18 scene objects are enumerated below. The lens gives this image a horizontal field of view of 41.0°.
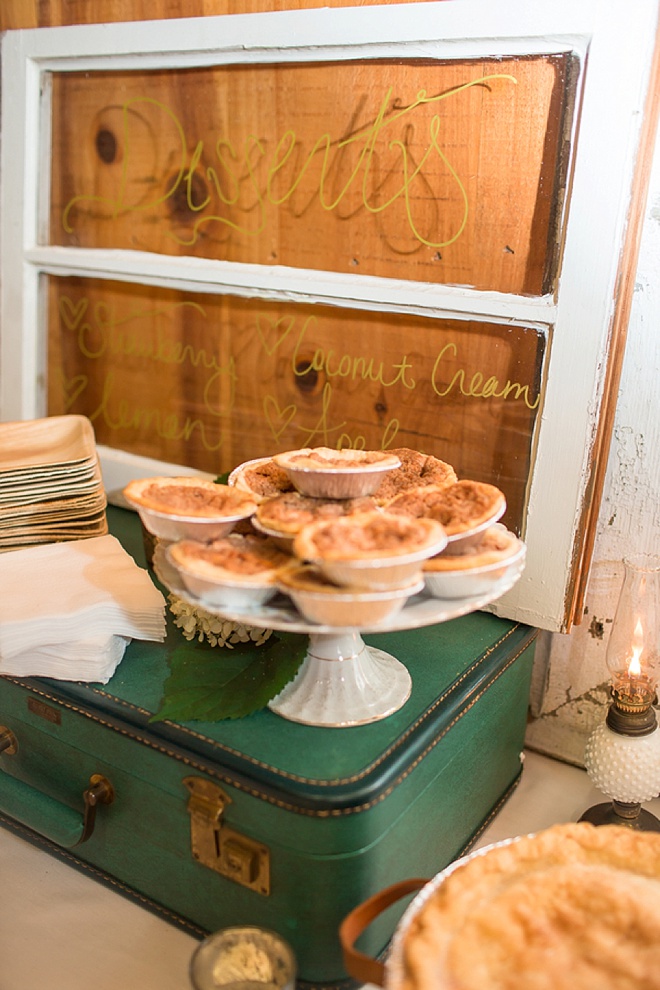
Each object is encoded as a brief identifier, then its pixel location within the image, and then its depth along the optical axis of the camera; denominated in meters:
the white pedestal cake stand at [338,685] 1.01
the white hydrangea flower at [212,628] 1.13
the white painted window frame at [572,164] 1.05
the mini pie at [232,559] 0.84
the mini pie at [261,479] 1.01
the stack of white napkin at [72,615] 1.08
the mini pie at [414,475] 1.02
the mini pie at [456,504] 0.89
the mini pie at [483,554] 0.86
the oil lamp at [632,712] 1.16
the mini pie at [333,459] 0.94
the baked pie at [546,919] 0.74
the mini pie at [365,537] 0.79
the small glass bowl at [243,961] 0.79
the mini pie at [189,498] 0.91
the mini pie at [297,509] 0.88
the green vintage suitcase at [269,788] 0.93
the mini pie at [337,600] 0.79
